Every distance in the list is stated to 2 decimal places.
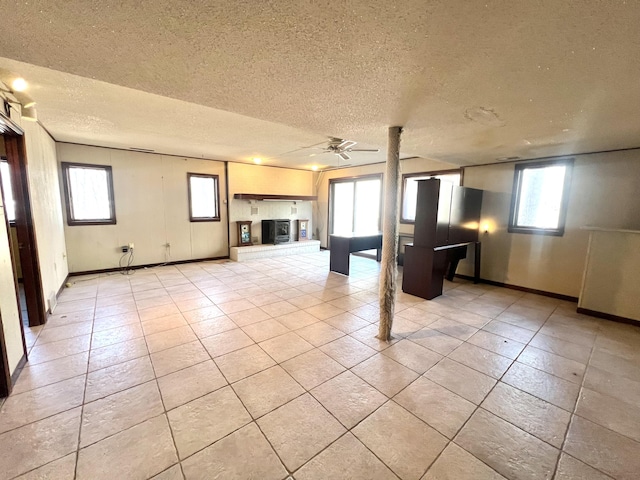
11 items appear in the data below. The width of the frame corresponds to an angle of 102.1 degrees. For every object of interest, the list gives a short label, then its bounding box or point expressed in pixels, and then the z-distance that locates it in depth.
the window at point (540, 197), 4.11
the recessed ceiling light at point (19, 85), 2.18
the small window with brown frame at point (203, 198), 6.17
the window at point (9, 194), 2.77
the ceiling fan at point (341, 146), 4.03
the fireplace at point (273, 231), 7.22
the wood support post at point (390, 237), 2.72
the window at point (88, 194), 4.81
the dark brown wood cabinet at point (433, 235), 3.92
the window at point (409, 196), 5.98
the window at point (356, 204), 6.84
